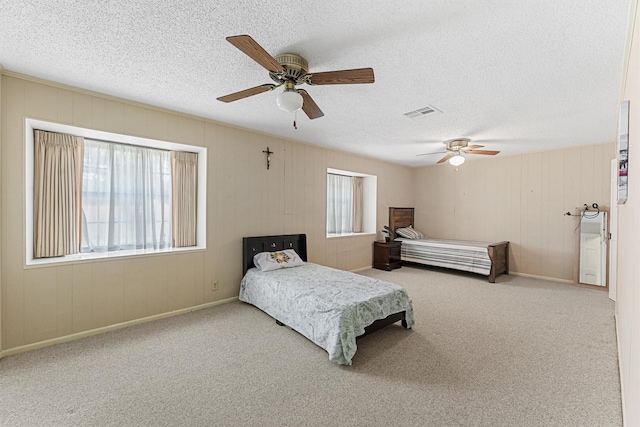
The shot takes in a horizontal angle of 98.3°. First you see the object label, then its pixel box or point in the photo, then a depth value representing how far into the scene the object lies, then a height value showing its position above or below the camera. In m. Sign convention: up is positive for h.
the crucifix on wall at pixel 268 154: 4.13 +0.84
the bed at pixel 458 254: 4.93 -0.83
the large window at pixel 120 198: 2.74 +0.12
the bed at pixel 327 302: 2.38 -0.92
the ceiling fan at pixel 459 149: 4.29 +1.00
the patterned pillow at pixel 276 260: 3.69 -0.70
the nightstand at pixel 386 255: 5.76 -0.94
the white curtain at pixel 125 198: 3.12 +0.13
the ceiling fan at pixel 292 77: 1.76 +0.95
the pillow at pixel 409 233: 6.32 -0.51
